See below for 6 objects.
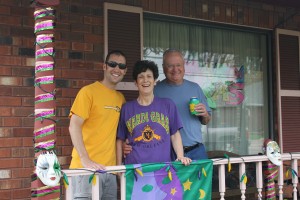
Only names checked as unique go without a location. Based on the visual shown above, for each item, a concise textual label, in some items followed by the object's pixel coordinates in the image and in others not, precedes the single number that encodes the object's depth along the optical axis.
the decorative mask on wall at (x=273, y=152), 3.39
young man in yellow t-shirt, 2.83
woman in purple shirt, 2.97
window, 5.09
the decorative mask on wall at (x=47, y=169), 2.39
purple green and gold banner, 2.88
